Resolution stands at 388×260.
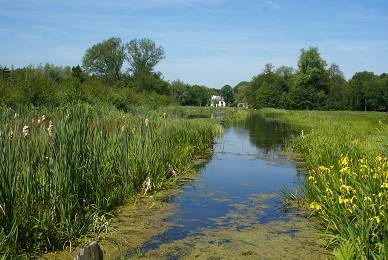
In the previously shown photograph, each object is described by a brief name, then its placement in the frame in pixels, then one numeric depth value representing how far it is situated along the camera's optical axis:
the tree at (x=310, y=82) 67.12
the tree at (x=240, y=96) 123.75
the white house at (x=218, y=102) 146.40
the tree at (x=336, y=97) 69.31
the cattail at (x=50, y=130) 5.45
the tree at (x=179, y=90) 89.29
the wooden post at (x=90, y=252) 3.01
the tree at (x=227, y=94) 152.38
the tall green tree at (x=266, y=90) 77.25
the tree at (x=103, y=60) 74.56
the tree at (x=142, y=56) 75.56
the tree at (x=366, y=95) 68.43
